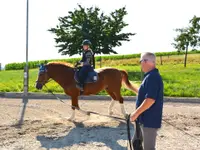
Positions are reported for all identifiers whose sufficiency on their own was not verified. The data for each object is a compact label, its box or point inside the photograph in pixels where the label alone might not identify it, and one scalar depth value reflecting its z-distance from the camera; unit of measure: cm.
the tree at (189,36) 2924
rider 790
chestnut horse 839
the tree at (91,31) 2331
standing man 371
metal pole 1239
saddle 828
